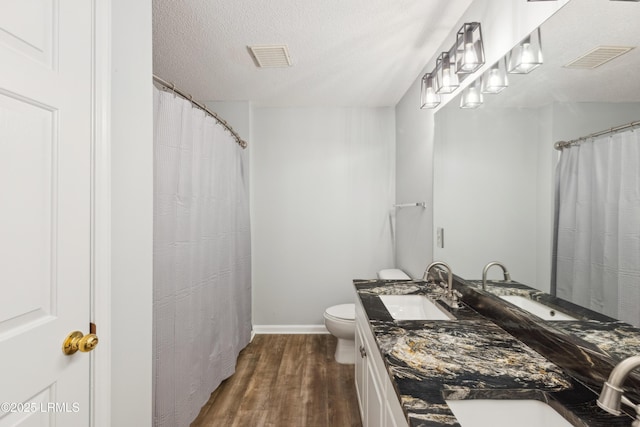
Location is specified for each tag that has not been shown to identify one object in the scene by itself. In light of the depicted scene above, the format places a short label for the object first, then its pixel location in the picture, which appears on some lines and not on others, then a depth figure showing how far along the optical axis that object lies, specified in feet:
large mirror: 2.94
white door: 2.52
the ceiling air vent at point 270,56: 6.88
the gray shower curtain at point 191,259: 5.04
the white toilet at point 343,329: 8.18
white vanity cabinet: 3.29
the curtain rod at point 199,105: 5.00
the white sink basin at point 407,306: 6.05
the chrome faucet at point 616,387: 2.04
